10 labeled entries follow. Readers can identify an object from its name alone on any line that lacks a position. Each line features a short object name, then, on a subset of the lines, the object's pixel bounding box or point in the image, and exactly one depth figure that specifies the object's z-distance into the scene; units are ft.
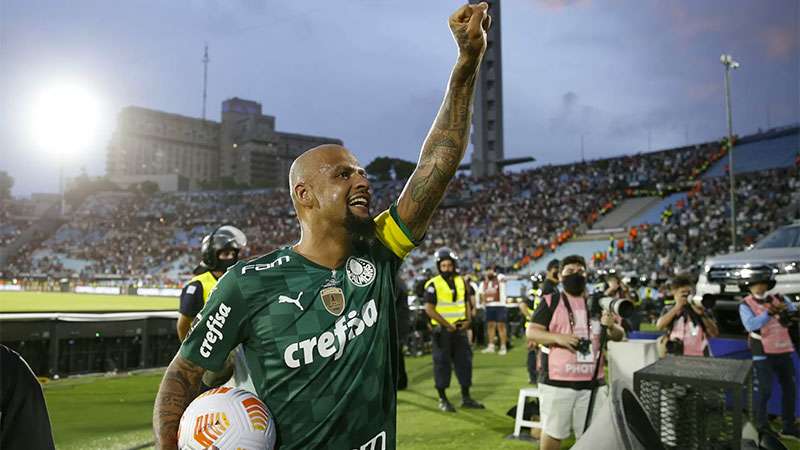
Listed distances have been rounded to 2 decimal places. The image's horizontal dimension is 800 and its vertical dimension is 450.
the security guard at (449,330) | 25.11
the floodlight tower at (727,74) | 70.35
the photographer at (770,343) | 20.24
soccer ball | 4.89
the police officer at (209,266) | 14.44
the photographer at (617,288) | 27.01
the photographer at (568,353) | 14.24
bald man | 5.44
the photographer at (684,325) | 20.71
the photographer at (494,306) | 44.78
